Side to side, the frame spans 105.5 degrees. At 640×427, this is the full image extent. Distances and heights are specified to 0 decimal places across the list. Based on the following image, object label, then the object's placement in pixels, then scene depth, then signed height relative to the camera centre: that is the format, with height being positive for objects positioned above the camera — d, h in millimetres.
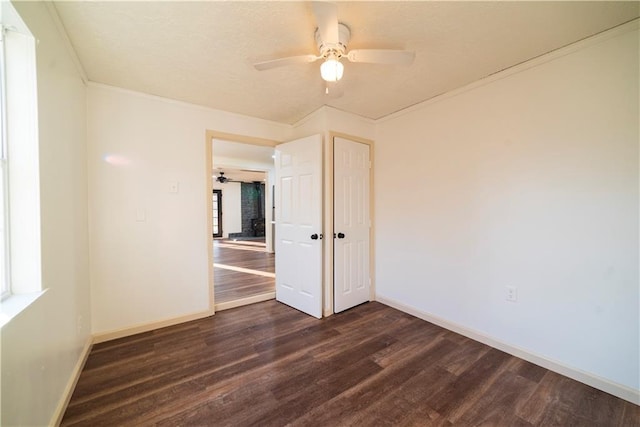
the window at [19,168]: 1115 +192
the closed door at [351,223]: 2789 -181
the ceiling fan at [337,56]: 1454 +943
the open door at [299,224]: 2682 -185
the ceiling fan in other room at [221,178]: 8398 +1058
